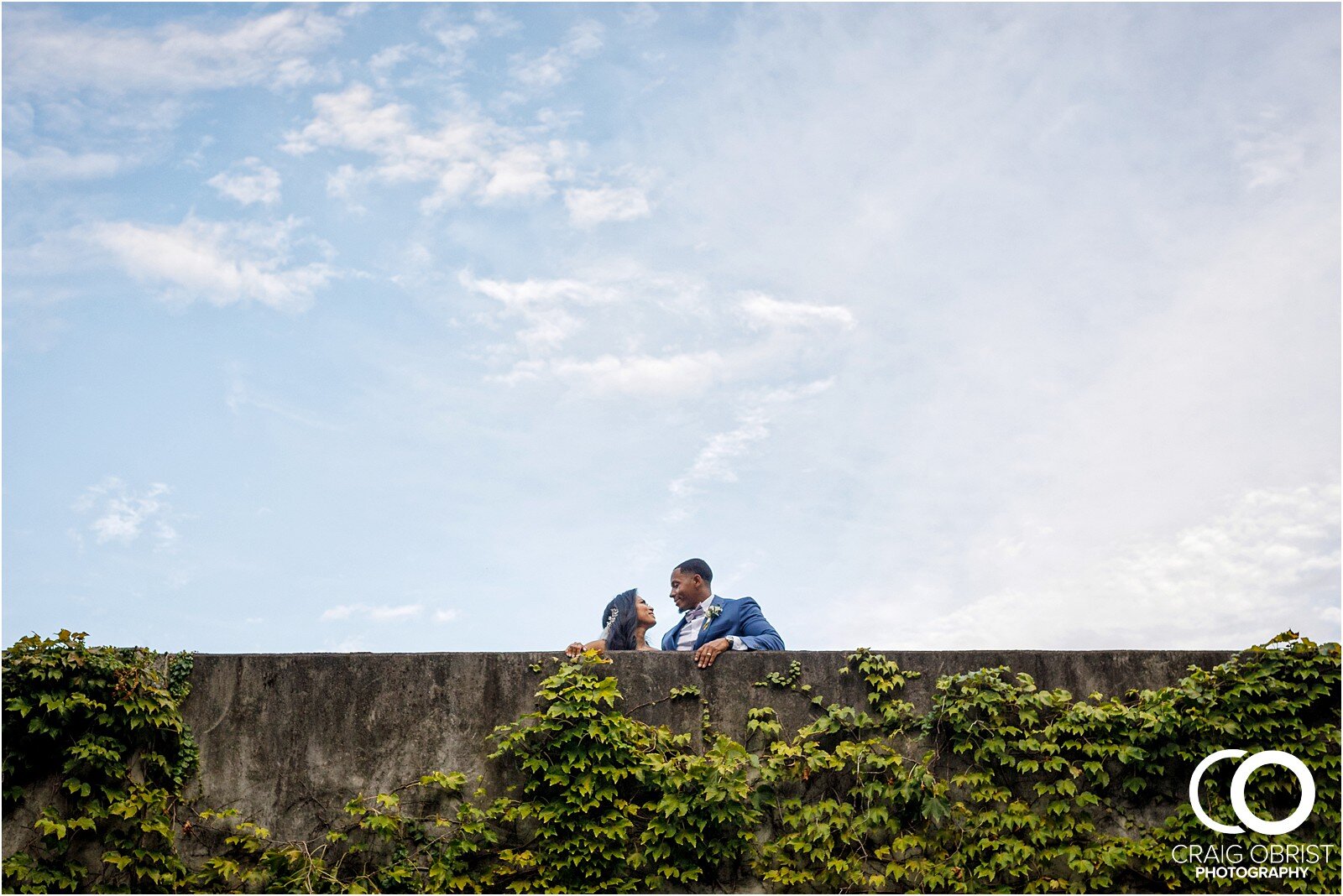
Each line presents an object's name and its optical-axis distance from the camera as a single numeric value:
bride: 7.26
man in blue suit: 6.86
